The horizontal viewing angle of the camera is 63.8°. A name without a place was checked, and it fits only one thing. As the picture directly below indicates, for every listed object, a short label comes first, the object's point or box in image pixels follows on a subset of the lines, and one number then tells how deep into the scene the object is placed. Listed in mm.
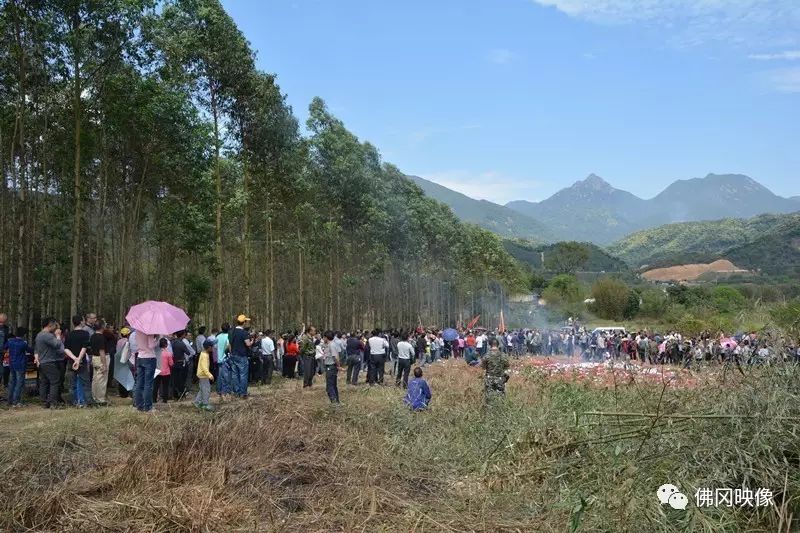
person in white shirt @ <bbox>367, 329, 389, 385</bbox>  17219
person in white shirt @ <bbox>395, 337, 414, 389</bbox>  16734
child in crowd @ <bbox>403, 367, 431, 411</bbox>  10688
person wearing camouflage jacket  10469
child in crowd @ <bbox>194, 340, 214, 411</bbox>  11508
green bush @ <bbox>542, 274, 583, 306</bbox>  90000
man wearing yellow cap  12344
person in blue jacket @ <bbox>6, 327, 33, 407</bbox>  11000
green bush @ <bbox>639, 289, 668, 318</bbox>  73125
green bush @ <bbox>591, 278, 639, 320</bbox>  77312
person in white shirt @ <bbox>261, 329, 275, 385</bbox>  16922
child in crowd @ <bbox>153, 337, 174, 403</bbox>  12383
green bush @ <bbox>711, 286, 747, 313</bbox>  63712
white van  33894
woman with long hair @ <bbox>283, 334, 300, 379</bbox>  18859
